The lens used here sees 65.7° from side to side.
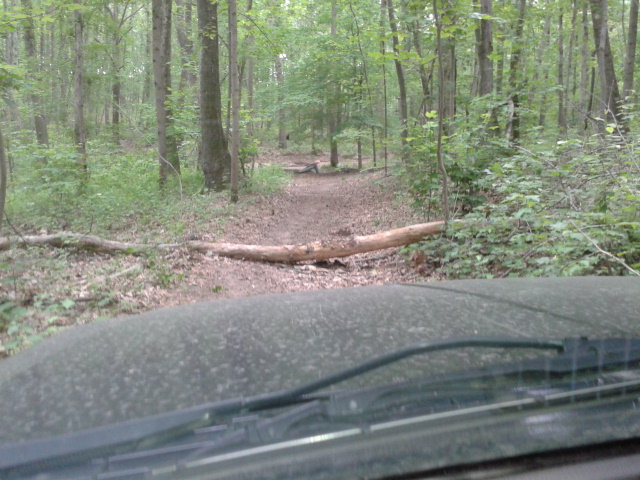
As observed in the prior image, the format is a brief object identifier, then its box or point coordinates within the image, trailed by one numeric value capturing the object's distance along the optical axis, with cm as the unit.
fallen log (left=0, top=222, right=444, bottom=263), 888
